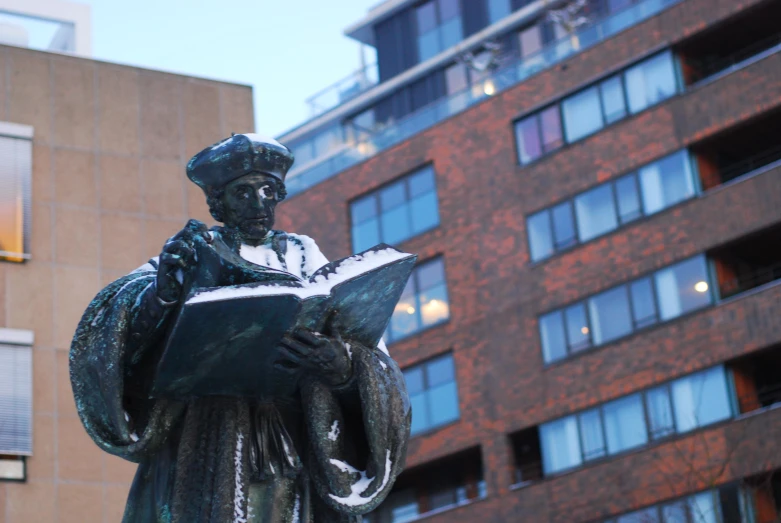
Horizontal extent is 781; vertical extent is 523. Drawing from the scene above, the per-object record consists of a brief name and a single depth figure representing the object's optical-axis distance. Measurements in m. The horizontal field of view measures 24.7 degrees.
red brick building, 43.75
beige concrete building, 25.73
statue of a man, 6.17
